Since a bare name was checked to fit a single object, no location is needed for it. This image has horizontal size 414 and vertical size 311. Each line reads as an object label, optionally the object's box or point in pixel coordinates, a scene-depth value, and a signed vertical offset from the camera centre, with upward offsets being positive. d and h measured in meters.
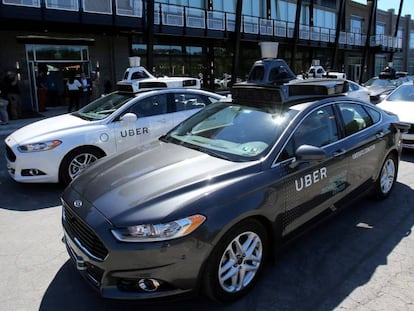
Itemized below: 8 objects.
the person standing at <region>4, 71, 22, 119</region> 13.65 -1.05
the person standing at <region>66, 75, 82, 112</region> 15.23 -0.95
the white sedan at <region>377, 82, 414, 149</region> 7.32 -0.85
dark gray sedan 2.56 -0.97
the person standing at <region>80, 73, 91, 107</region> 15.51 -1.04
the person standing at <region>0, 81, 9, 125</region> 12.72 -1.53
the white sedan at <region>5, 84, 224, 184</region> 5.51 -1.00
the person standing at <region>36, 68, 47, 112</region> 16.47 -1.03
